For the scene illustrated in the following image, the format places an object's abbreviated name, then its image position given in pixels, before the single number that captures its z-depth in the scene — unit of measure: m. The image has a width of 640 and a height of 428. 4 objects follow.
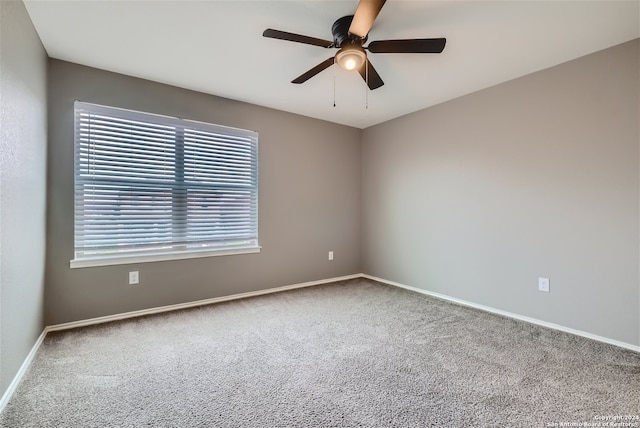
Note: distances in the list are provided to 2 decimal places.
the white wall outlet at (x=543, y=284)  2.63
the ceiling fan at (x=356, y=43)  1.67
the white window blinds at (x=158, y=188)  2.64
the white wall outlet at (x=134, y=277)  2.82
